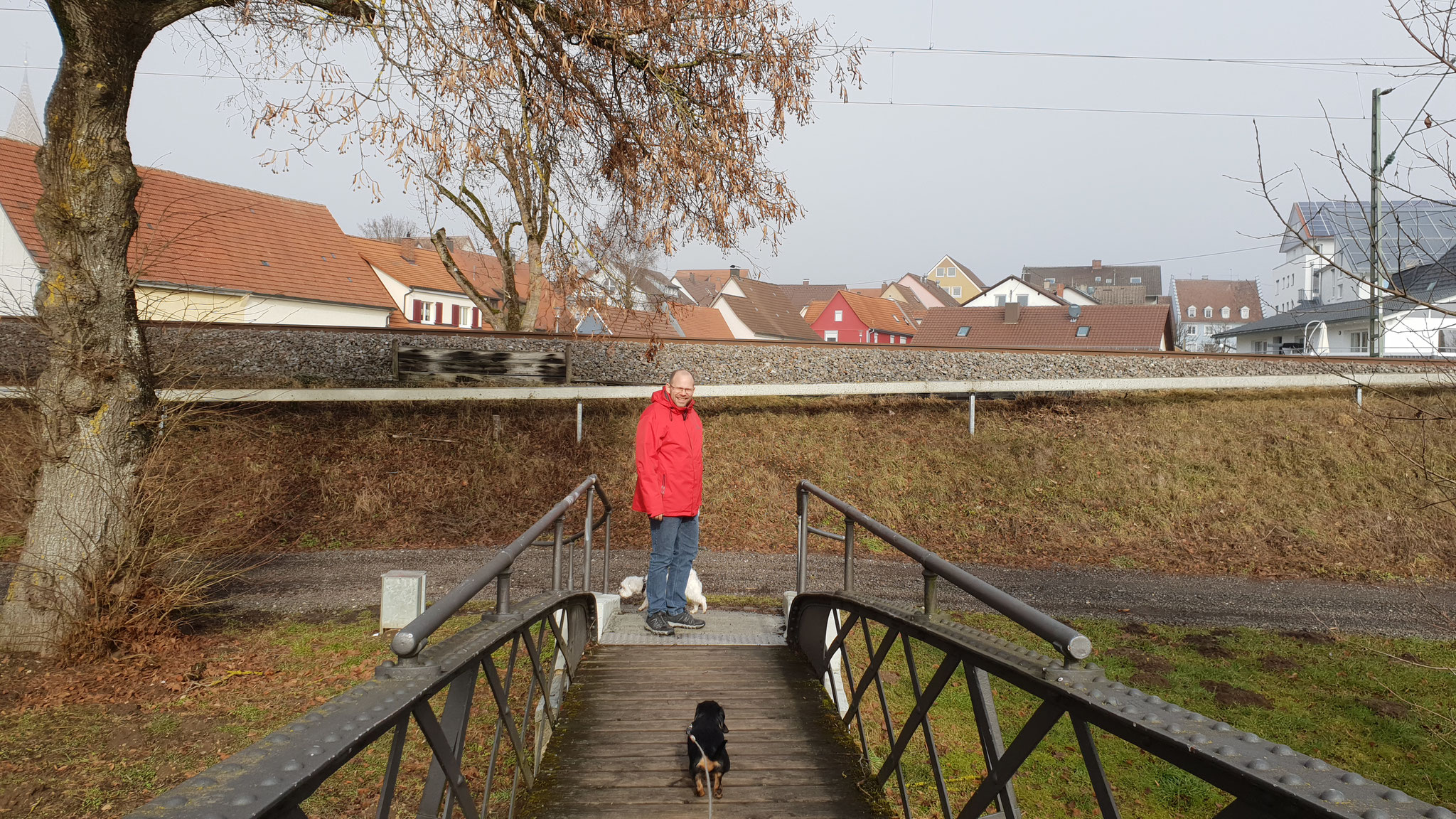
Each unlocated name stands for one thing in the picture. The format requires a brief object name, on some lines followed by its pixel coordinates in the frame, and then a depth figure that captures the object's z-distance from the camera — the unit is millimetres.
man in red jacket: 5844
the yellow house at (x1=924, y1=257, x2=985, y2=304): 95875
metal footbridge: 1417
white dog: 7145
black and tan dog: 3371
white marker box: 6871
